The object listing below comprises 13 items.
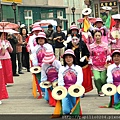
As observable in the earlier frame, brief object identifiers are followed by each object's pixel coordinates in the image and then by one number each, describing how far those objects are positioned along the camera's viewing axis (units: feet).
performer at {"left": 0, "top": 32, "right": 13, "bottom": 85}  48.30
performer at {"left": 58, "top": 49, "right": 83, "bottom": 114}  30.82
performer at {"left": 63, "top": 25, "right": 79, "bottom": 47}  42.12
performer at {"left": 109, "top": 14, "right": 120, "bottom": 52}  42.66
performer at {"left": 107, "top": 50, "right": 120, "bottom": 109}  33.25
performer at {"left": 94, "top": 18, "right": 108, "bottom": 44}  43.87
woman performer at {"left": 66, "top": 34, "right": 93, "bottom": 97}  40.34
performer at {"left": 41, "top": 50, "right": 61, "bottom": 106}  35.52
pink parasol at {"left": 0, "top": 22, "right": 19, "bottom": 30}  49.02
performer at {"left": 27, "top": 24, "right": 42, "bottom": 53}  44.64
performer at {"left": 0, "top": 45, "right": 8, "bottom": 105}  38.53
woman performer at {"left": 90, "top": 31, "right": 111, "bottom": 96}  39.17
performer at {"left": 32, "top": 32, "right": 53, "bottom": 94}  39.59
